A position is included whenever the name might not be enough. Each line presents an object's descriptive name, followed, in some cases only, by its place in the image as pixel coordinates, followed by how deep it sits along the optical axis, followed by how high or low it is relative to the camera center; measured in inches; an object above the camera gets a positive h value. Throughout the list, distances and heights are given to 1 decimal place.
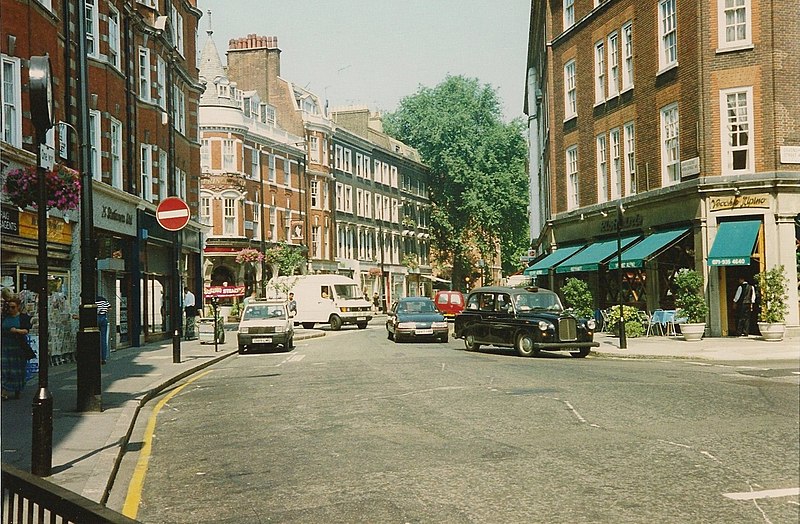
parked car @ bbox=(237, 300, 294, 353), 1064.2 -52.3
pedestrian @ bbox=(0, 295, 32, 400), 503.5 -33.7
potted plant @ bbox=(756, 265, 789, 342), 369.0 -12.7
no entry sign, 809.5 +68.7
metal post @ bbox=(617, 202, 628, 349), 858.0 -59.6
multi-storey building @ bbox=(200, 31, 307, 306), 2159.2 +283.7
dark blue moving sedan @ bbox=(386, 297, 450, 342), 1151.0 -55.8
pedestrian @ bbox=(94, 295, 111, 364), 834.6 -34.7
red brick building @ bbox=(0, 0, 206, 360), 732.7 +167.6
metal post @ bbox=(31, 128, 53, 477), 293.6 -37.6
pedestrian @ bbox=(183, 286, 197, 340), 1304.4 -38.2
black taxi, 804.0 -42.4
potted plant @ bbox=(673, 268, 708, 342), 888.9 -30.1
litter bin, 1154.7 -80.1
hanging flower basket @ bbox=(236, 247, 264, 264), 1936.5 +67.4
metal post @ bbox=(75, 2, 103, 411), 450.6 -1.2
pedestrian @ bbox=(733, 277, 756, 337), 608.1 -22.5
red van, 1847.9 -51.9
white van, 1772.9 -38.7
